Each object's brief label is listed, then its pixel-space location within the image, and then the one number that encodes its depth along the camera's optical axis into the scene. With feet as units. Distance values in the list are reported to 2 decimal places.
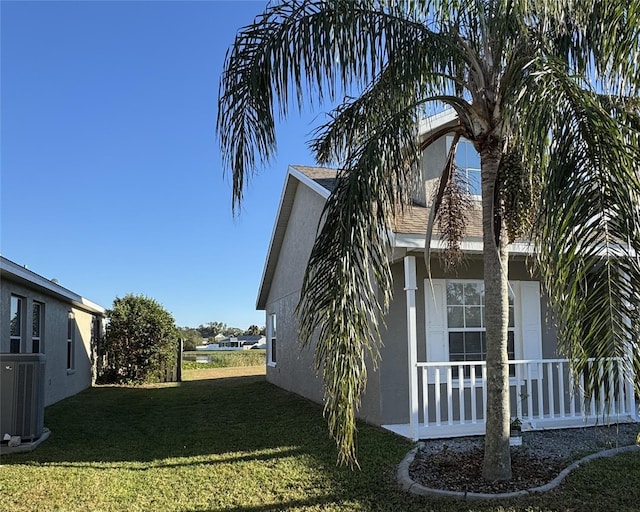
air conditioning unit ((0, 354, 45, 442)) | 25.05
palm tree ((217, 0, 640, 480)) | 11.26
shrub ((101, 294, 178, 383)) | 61.31
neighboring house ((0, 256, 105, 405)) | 33.78
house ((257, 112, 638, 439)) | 25.86
